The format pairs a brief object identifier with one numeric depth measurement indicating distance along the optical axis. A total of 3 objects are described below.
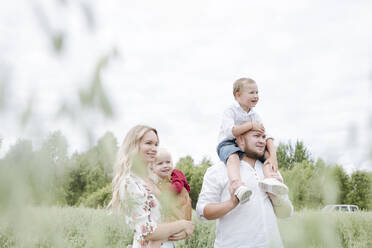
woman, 1.95
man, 2.45
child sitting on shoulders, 2.39
